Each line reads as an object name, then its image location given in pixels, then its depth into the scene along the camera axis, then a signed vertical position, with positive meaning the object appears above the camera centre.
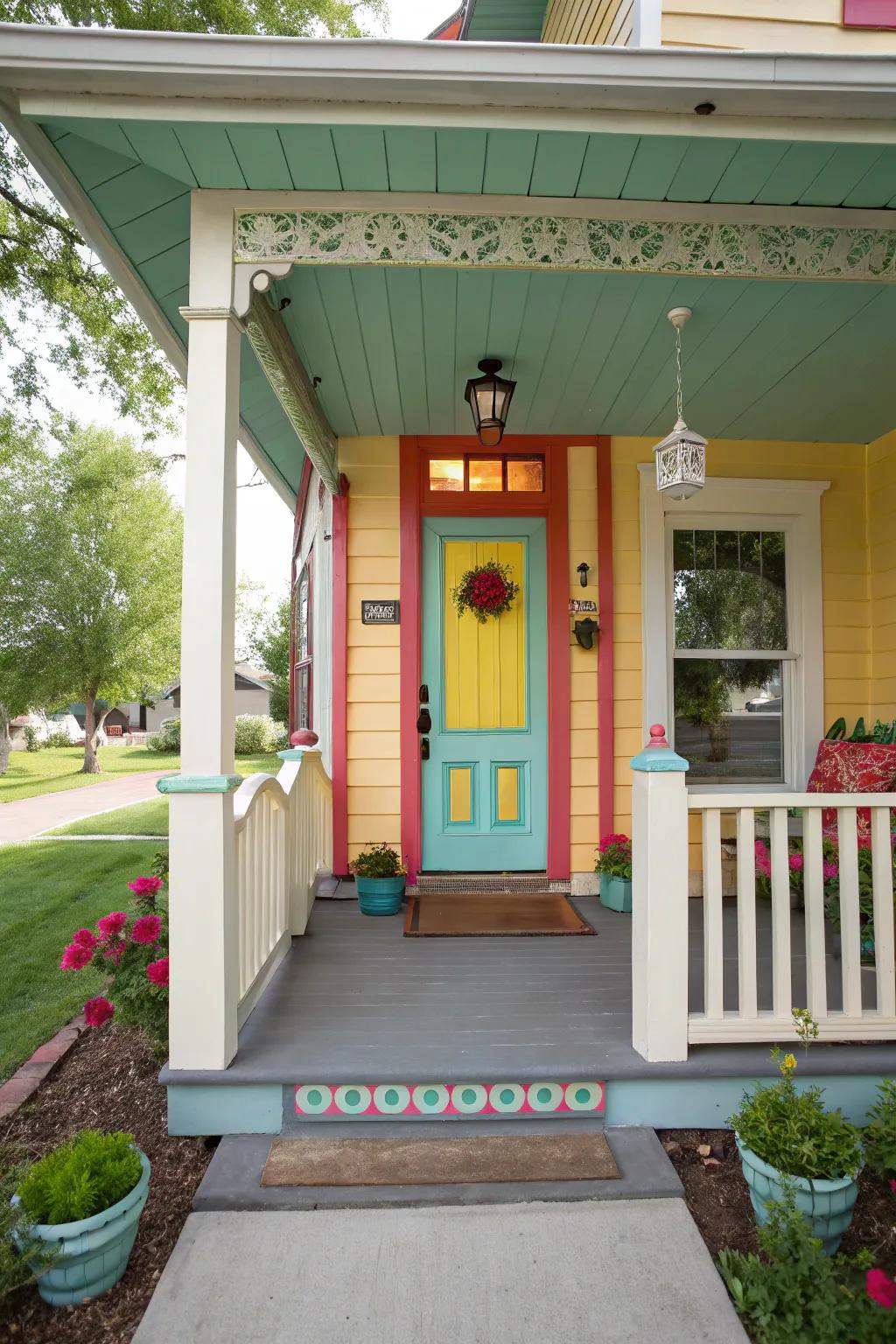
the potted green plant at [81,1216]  1.48 -1.09
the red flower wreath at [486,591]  3.87 +0.59
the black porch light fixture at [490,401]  3.02 +1.28
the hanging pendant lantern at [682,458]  2.64 +0.90
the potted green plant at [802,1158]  1.60 -1.04
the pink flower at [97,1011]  2.17 -0.95
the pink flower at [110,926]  2.33 -0.74
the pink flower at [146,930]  2.26 -0.73
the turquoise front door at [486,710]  3.88 -0.05
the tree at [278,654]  18.30 +1.33
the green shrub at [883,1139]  1.73 -1.08
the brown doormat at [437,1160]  1.83 -1.21
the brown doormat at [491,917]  3.17 -1.03
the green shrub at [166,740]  21.53 -1.18
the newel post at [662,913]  2.04 -0.61
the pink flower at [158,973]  2.14 -0.81
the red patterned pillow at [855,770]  3.48 -0.35
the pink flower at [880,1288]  1.12 -0.94
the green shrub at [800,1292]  1.30 -1.16
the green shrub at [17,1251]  1.41 -1.11
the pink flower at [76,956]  2.26 -0.81
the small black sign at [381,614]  3.87 +0.47
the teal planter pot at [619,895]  3.51 -0.96
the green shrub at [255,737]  18.86 -0.94
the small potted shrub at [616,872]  3.52 -0.86
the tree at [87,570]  13.12 +2.52
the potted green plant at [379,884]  3.46 -0.88
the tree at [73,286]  5.54 +3.48
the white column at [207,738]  2.01 -0.10
